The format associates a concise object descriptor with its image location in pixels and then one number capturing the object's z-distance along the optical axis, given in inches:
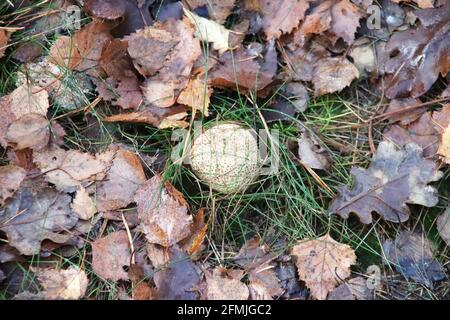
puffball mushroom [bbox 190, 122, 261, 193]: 91.6
